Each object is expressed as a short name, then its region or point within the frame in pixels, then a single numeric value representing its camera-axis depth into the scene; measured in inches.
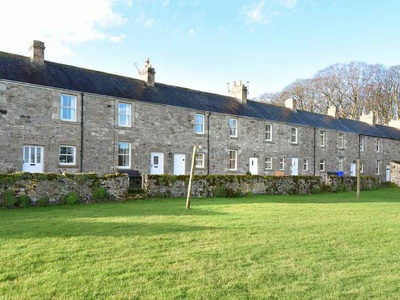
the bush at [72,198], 537.6
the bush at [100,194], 569.1
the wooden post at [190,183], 480.9
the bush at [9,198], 486.6
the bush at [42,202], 514.0
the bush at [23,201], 497.4
